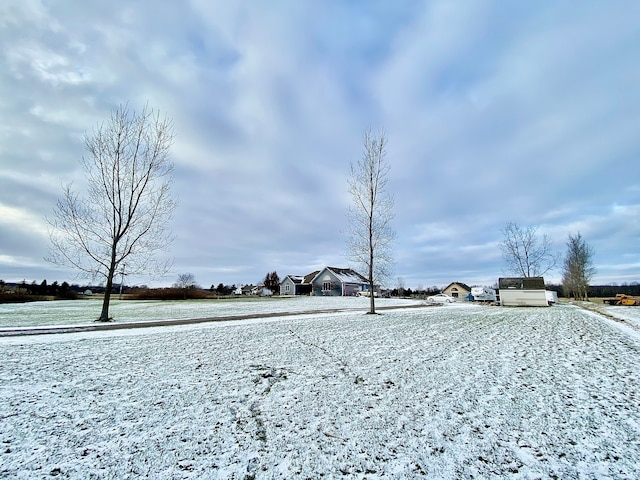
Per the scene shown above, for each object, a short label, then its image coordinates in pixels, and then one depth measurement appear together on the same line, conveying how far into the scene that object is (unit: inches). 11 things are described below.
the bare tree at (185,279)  3402.6
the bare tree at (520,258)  1745.8
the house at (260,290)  3067.2
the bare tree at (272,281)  3185.5
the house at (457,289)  3053.6
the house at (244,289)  3704.2
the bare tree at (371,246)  789.9
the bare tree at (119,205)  658.8
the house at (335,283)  2103.8
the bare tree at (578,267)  1951.3
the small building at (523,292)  1284.4
